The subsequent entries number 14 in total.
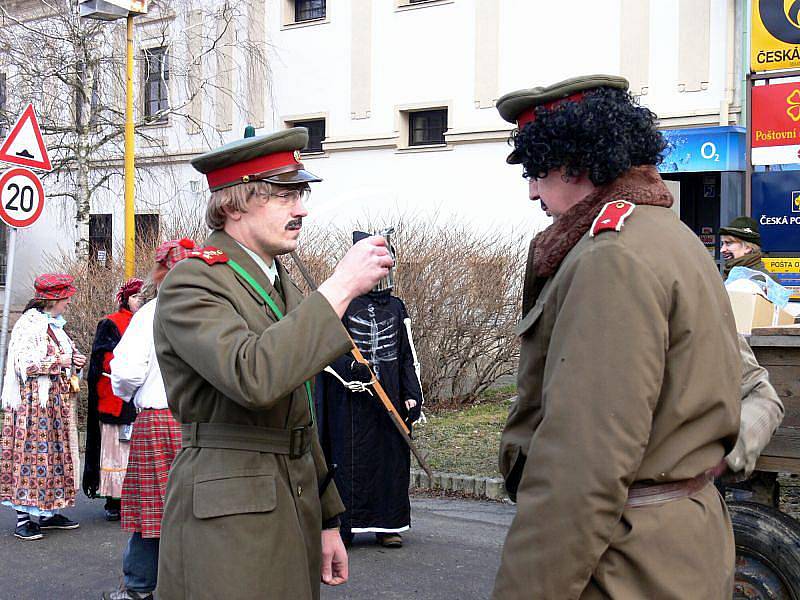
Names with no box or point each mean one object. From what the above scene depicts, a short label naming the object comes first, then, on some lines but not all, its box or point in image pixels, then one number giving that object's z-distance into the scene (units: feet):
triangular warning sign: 31.96
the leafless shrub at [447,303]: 41.24
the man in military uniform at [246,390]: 8.53
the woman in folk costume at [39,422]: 24.90
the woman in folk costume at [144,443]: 17.89
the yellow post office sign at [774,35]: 39.99
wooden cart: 12.92
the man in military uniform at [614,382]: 6.70
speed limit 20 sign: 31.36
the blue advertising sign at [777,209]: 37.55
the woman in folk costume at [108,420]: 25.40
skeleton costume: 22.93
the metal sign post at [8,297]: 30.30
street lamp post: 36.06
